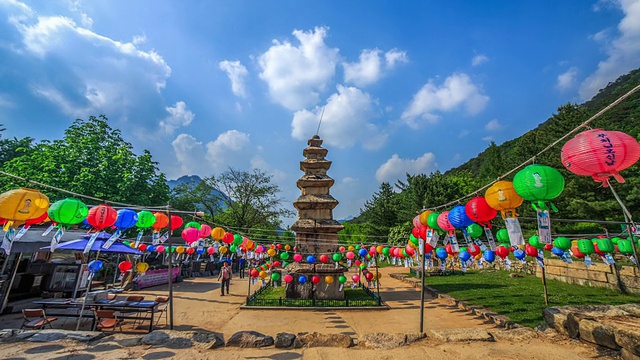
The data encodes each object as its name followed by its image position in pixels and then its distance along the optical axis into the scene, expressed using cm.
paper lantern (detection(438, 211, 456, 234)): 758
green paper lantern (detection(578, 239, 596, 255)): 1116
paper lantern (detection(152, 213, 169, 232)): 947
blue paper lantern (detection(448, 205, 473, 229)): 703
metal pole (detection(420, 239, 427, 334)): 823
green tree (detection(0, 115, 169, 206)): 1998
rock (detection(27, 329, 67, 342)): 719
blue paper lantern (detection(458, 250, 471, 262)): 1112
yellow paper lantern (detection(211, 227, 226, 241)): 1159
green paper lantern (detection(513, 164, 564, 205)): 497
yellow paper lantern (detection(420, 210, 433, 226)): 857
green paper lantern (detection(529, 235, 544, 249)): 1100
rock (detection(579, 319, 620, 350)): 658
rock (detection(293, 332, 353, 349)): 734
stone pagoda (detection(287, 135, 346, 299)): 1472
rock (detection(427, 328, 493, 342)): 753
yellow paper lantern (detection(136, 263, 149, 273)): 1155
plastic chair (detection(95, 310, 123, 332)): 847
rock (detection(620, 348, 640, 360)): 585
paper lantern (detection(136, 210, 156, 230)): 884
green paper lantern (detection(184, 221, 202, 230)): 1102
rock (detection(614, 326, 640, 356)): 592
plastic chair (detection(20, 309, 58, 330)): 809
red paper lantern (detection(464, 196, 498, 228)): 650
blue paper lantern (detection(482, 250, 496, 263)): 1077
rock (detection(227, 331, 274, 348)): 734
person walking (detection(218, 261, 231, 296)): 1623
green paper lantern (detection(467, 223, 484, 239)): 885
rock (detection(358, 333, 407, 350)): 722
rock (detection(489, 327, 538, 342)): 770
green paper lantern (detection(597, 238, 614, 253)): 1052
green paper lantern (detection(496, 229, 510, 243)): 1115
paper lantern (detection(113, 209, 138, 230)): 845
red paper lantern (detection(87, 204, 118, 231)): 771
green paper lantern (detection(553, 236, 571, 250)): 1052
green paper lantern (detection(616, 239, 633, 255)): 1067
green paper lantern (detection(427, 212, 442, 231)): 820
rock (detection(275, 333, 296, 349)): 727
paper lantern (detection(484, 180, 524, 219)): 577
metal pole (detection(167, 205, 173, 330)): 817
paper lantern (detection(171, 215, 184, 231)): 1063
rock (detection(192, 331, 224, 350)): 714
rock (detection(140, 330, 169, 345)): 721
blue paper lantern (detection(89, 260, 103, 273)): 970
